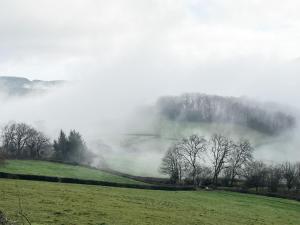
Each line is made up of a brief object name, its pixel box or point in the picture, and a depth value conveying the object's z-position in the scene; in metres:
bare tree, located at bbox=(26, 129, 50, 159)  146.02
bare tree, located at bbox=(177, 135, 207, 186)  113.69
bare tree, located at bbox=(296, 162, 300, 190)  119.00
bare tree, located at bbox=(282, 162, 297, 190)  118.37
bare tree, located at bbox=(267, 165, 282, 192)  110.00
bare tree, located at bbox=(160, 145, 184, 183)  112.56
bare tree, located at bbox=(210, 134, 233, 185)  108.12
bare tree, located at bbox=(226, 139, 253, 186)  115.81
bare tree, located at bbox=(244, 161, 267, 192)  112.53
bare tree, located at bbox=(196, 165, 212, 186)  109.38
